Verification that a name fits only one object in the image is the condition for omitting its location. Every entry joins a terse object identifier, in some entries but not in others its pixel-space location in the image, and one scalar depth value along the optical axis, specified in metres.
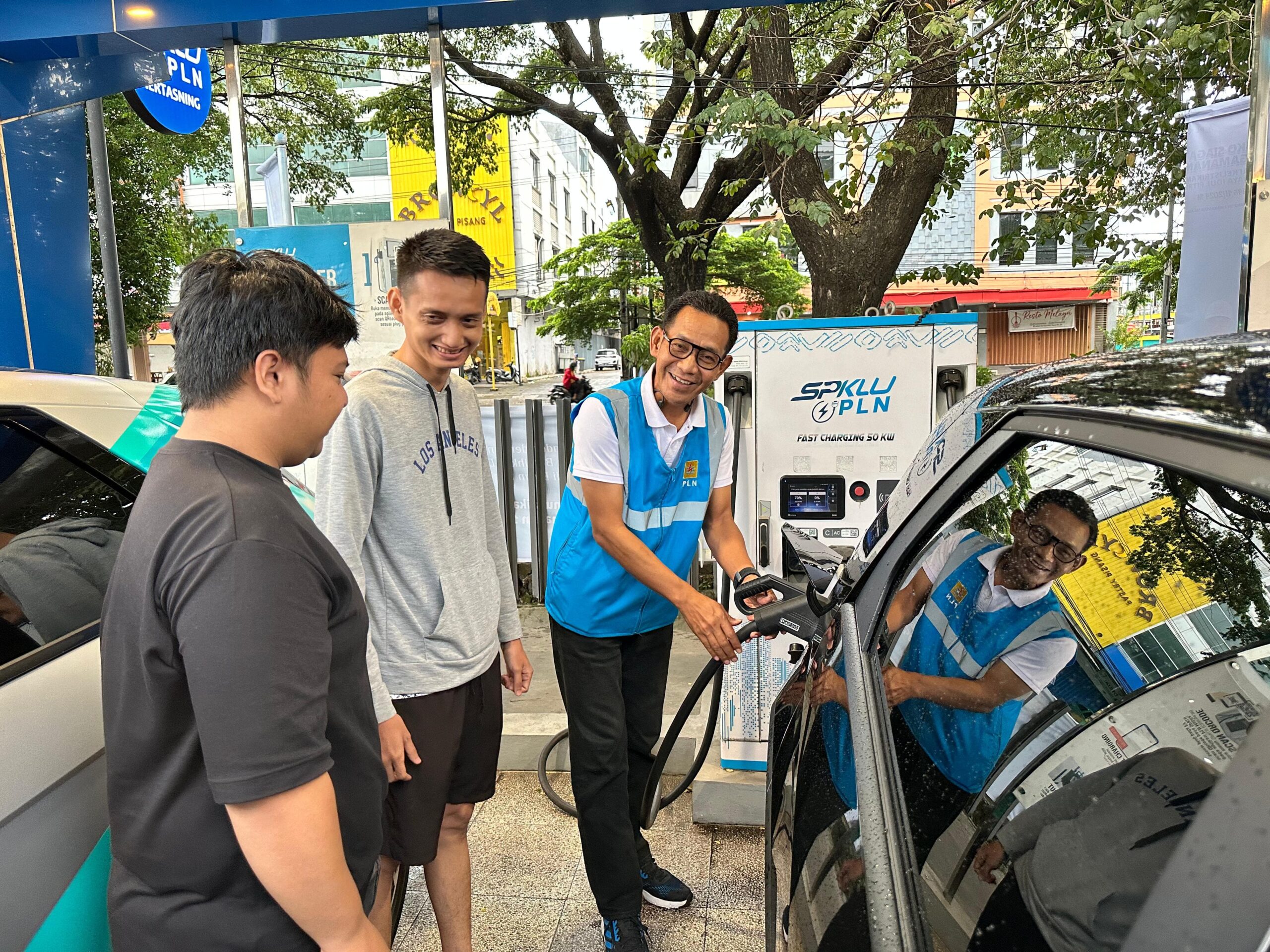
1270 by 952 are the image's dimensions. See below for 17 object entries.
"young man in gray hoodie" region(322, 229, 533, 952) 1.90
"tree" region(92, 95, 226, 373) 11.09
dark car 0.73
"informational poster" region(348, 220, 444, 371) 4.62
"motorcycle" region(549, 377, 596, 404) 10.33
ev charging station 3.05
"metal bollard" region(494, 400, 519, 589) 5.96
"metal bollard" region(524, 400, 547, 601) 5.93
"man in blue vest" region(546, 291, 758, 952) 2.37
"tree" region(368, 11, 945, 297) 8.40
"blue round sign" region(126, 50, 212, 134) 4.92
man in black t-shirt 1.05
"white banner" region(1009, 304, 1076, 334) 24.31
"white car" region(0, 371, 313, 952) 1.26
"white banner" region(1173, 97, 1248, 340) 3.79
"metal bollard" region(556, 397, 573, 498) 5.89
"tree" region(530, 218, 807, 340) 12.09
